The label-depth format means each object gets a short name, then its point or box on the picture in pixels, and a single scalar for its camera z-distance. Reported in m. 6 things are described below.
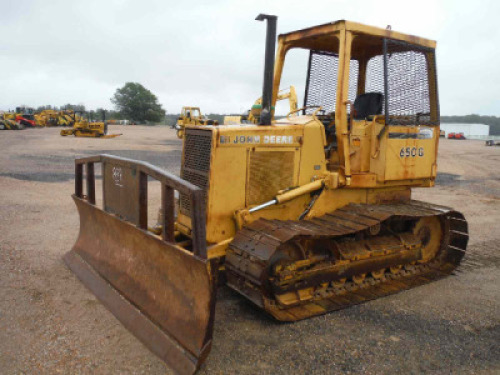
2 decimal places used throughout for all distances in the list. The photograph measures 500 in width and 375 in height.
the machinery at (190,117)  29.81
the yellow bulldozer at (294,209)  3.94
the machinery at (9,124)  38.84
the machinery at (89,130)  31.83
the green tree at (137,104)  77.81
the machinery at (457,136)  50.09
